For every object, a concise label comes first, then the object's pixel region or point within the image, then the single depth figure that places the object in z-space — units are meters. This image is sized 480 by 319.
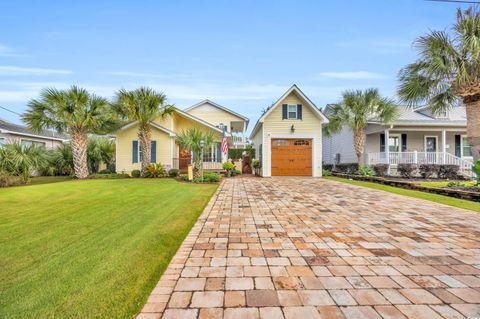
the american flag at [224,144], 14.54
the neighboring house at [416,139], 15.77
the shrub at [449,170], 14.02
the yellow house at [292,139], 15.67
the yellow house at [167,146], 16.95
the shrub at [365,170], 14.71
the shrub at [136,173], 15.66
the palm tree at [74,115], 14.08
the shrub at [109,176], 15.52
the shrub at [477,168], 8.07
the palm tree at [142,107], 14.59
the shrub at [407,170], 14.61
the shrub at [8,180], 11.55
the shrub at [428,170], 14.16
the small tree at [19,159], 12.62
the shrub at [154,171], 15.24
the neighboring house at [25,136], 17.62
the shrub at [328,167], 22.29
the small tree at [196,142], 13.09
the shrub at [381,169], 15.37
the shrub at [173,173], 15.75
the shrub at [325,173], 16.40
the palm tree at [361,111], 15.13
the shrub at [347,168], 17.62
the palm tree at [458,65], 9.25
